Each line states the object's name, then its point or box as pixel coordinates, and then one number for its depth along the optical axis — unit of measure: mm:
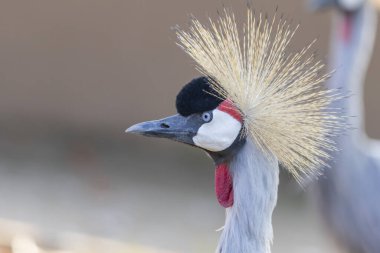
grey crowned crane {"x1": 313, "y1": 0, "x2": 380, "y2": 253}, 6927
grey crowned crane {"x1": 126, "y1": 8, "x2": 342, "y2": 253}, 6050
